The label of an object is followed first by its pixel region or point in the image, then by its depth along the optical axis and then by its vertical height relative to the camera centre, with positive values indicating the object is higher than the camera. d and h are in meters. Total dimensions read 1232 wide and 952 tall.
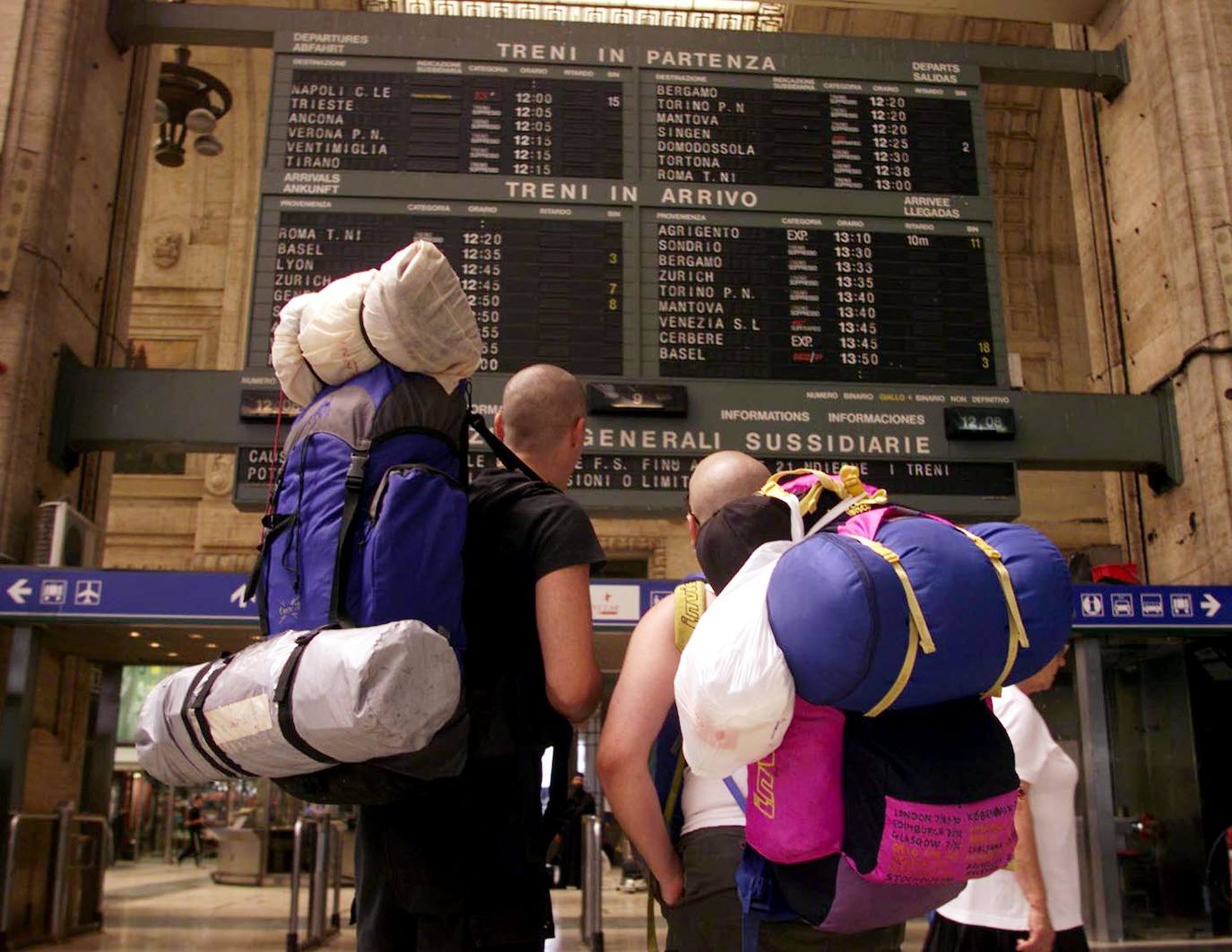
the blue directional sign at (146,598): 7.01 +1.09
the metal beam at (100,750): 9.73 +0.18
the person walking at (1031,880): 3.09 -0.29
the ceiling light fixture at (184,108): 13.02 +8.05
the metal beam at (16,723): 7.04 +0.30
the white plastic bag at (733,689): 1.52 +0.11
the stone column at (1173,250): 7.84 +3.88
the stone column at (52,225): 7.20 +3.71
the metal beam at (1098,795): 7.60 -0.14
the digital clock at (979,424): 7.09 +2.17
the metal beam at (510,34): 7.61 +5.09
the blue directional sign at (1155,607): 7.51 +1.09
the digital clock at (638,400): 6.90 +2.25
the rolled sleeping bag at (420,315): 1.89 +0.77
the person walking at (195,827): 21.77 -1.06
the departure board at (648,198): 7.14 +3.68
